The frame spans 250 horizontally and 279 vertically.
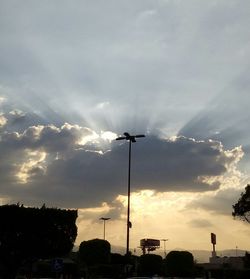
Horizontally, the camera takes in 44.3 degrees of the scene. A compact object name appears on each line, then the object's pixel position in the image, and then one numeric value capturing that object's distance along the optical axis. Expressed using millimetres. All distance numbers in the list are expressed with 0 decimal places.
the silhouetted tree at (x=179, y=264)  40246
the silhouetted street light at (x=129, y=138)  28631
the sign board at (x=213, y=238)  68741
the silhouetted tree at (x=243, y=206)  31661
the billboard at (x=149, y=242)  90593
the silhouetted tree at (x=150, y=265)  44053
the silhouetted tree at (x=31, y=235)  30631
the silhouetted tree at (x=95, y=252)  43315
